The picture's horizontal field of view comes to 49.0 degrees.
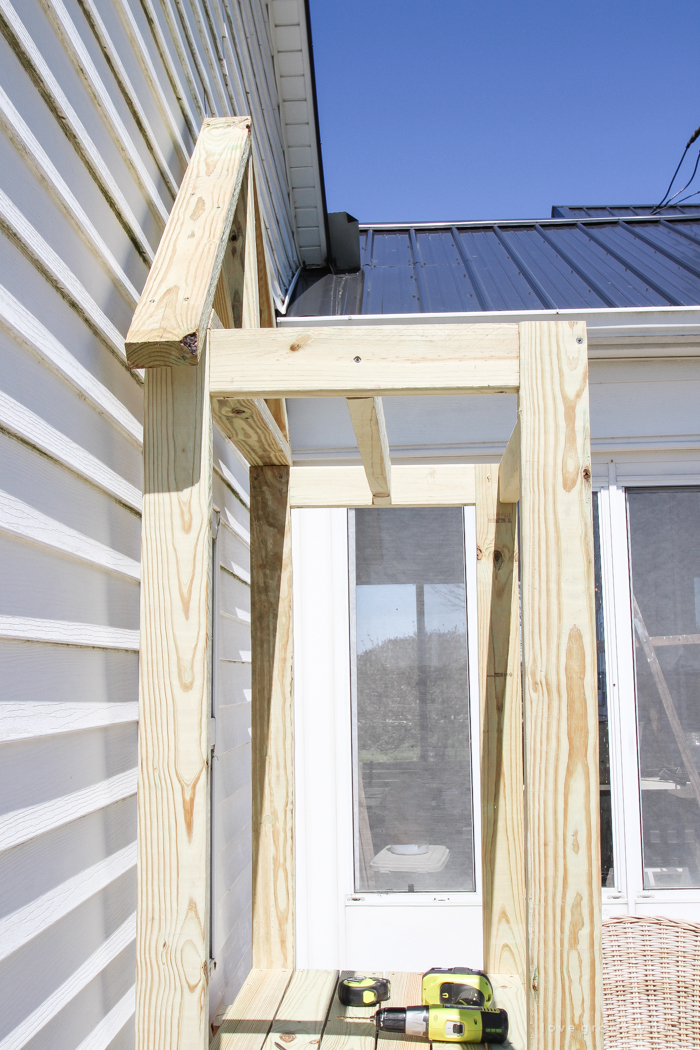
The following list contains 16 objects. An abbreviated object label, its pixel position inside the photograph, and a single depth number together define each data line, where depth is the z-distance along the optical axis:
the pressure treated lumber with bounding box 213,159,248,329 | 1.94
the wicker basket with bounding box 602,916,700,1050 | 2.41
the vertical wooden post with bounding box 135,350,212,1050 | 1.11
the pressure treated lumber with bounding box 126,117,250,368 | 1.15
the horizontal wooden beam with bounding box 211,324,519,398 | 1.23
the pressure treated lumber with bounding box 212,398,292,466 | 1.72
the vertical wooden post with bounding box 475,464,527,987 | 2.15
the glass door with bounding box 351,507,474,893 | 3.17
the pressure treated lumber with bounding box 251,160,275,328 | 2.08
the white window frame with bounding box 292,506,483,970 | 3.10
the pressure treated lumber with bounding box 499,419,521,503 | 1.85
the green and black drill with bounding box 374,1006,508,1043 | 1.60
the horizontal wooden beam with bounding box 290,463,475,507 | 2.24
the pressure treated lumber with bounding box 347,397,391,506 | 1.45
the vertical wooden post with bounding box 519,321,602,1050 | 1.09
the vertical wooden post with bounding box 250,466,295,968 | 2.04
